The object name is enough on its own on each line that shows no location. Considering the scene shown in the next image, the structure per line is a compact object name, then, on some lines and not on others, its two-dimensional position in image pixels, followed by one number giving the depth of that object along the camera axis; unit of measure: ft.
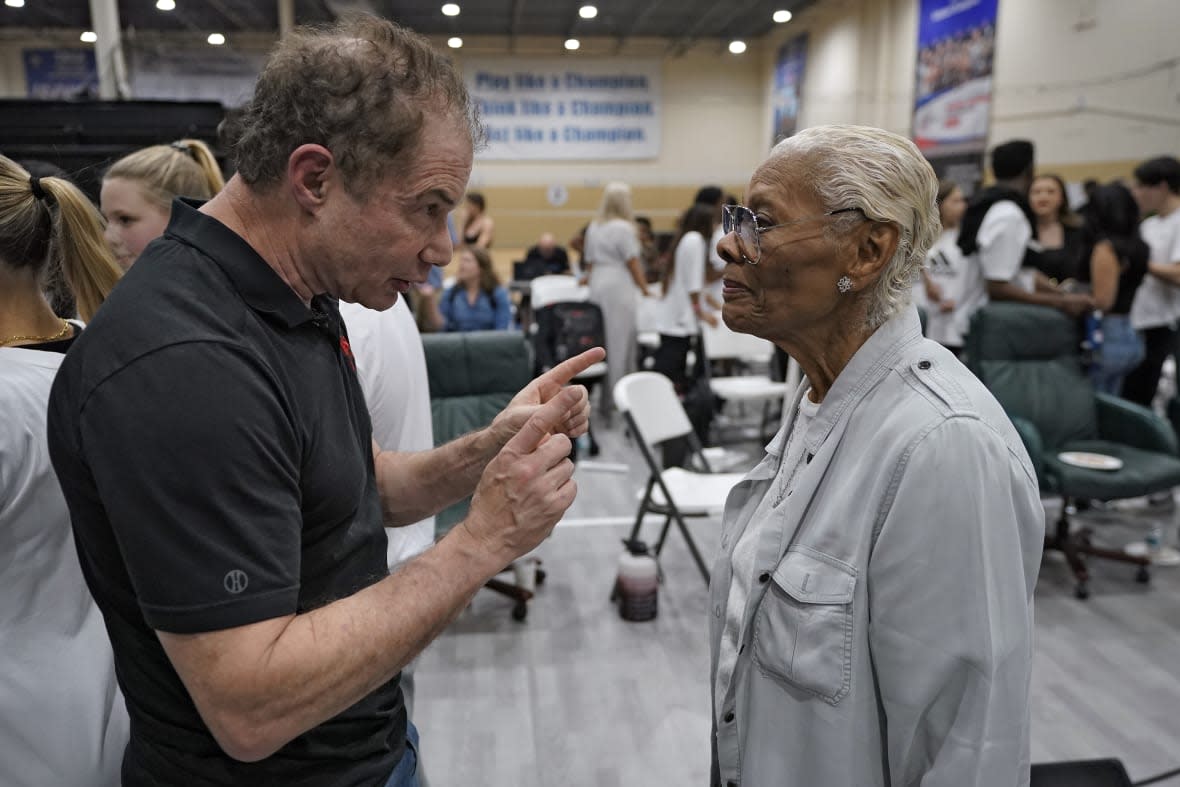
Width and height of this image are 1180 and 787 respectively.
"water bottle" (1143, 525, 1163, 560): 12.37
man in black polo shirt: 2.36
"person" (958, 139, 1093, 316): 13.47
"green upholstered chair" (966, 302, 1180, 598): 12.35
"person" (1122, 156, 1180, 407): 14.19
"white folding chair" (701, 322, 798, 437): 18.34
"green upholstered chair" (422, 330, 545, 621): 11.94
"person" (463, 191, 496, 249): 22.67
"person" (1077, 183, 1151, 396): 14.08
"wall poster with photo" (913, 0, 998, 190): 25.62
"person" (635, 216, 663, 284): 26.84
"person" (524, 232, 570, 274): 27.25
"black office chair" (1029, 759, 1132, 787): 5.44
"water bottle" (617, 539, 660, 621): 10.86
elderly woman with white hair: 3.39
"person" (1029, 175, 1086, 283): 15.17
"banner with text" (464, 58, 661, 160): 30.96
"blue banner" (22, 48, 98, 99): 23.41
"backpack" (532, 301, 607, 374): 19.84
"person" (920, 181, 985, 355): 14.65
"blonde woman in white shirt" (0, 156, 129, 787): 3.70
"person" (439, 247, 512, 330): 18.03
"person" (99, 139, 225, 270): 6.12
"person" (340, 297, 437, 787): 5.59
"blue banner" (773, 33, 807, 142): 32.58
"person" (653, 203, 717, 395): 18.92
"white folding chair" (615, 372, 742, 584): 11.00
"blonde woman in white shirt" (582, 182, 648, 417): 20.59
